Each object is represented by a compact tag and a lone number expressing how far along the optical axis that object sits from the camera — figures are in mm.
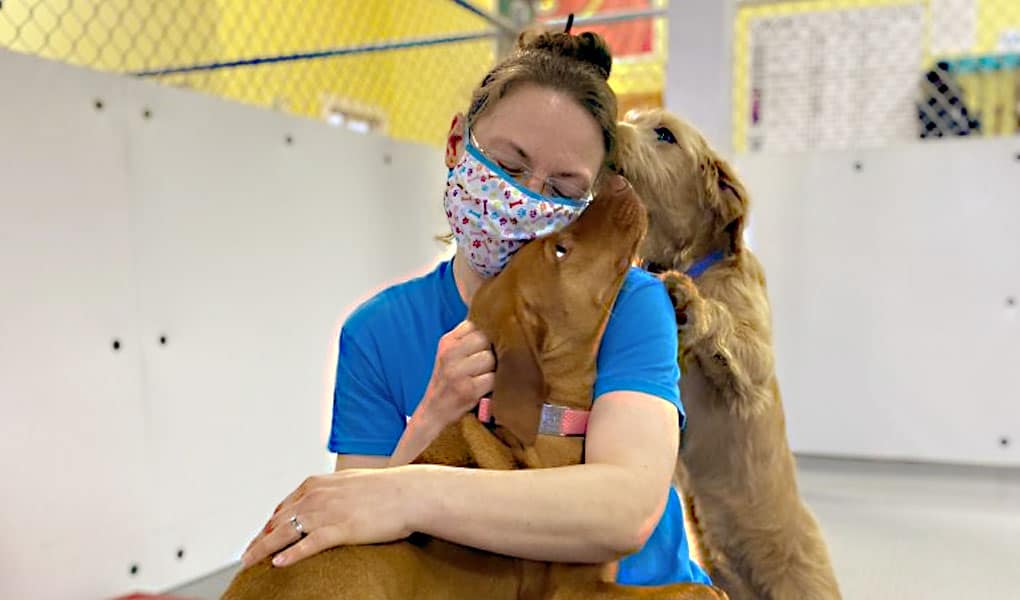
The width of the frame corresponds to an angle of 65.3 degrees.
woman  1041
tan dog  1984
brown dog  1014
